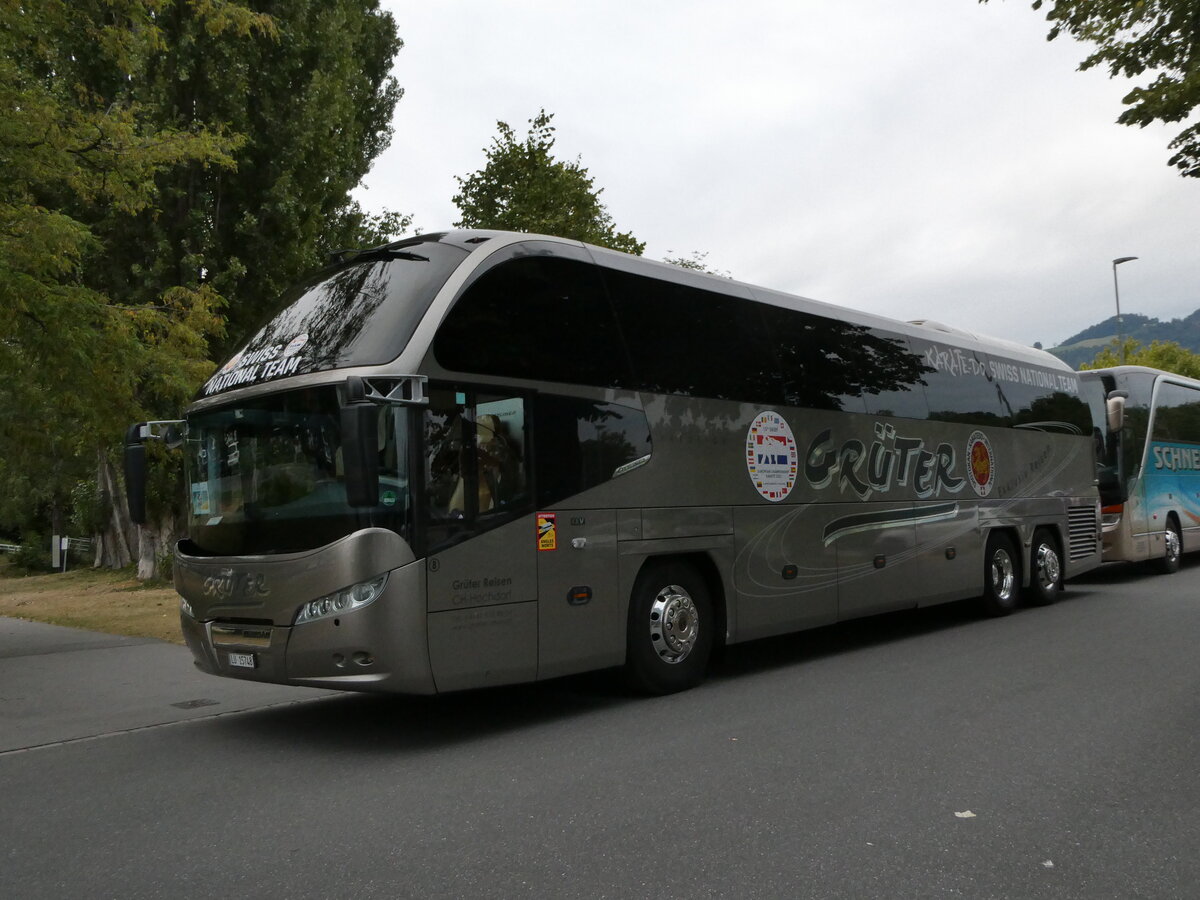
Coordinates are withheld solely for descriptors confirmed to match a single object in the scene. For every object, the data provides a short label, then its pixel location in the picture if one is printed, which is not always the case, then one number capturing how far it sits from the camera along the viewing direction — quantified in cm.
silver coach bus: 684
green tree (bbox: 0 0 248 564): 1060
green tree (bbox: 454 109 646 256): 2692
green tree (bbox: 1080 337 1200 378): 5872
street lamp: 4188
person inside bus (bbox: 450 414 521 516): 727
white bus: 1762
